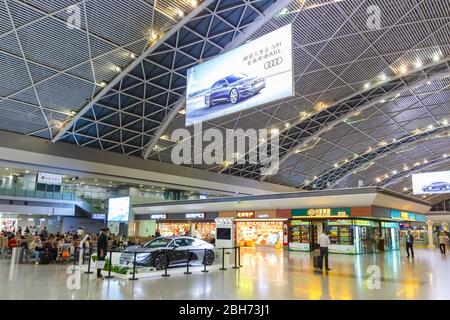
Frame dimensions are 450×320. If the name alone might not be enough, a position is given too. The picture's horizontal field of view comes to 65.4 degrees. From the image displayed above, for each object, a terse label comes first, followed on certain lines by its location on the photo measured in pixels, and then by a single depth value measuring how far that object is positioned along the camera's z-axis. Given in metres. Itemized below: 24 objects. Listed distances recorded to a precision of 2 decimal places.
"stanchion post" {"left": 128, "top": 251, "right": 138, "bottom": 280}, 10.89
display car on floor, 12.95
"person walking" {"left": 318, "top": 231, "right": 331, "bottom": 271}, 14.13
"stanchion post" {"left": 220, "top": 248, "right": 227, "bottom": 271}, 13.88
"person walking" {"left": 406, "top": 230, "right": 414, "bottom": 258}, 22.15
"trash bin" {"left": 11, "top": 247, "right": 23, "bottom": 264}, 15.97
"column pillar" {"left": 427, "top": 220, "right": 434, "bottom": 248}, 40.83
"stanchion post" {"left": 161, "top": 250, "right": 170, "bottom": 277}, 11.80
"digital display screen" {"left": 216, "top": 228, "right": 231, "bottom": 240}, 17.96
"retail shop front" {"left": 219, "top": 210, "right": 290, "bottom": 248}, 29.08
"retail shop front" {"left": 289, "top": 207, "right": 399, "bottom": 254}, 24.77
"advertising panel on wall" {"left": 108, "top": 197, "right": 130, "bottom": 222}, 37.25
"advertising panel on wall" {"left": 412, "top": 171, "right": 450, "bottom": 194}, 31.52
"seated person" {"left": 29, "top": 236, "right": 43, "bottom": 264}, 16.05
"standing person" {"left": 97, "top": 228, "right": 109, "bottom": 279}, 12.58
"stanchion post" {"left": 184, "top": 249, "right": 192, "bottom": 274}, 12.45
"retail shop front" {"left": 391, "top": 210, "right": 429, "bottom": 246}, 34.99
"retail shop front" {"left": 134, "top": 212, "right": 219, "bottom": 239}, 33.53
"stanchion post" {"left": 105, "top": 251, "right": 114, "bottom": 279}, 11.16
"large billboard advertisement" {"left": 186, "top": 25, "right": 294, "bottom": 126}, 9.72
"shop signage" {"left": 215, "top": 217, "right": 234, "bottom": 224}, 18.17
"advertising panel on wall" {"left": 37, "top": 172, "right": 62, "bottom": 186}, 27.70
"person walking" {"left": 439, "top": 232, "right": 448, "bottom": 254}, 23.93
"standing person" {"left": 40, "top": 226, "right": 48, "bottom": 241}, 19.69
